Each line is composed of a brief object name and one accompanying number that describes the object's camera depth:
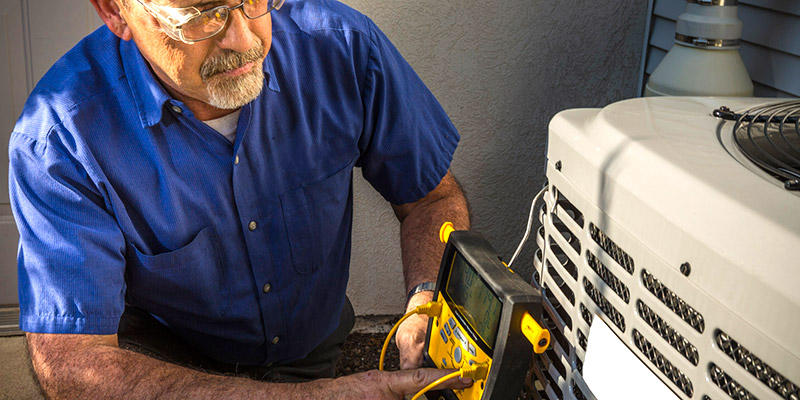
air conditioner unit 0.57
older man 1.18
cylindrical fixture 1.74
